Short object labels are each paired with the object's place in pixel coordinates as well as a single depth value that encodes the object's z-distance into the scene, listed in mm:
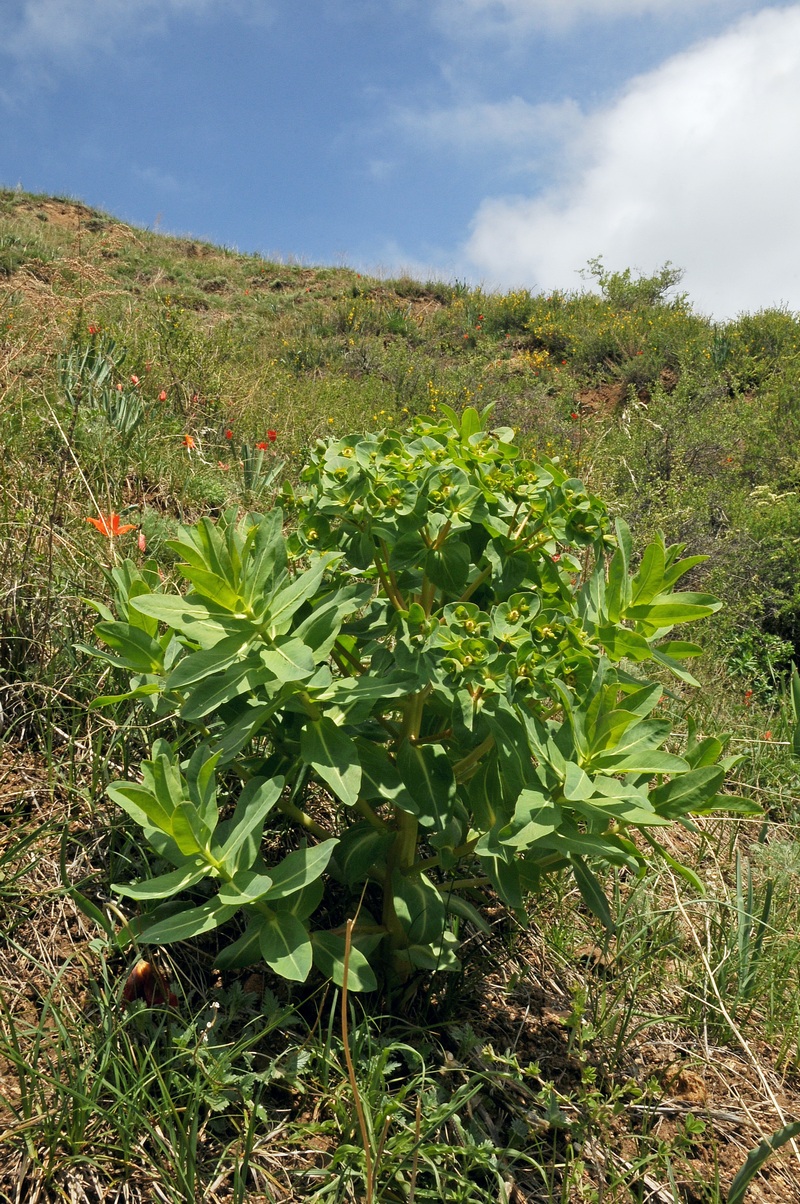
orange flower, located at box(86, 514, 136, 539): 2404
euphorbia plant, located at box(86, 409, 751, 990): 1589
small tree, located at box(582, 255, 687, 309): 16203
